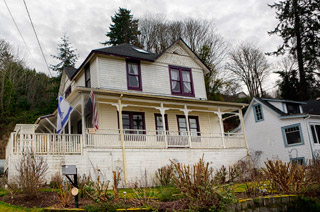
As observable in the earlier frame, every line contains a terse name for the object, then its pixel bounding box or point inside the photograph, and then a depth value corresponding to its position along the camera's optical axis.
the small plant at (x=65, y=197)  8.35
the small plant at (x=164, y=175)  15.39
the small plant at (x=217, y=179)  8.28
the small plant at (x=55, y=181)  12.19
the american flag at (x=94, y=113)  14.48
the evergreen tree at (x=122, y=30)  41.09
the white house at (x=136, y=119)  14.42
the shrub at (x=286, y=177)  9.78
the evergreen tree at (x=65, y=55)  39.16
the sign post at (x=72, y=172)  8.10
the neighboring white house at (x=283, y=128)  22.31
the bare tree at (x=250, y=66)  43.09
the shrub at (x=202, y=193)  7.77
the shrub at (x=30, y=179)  9.56
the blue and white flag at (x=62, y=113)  14.72
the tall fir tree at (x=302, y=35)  32.81
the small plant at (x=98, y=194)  8.28
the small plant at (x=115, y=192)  8.50
